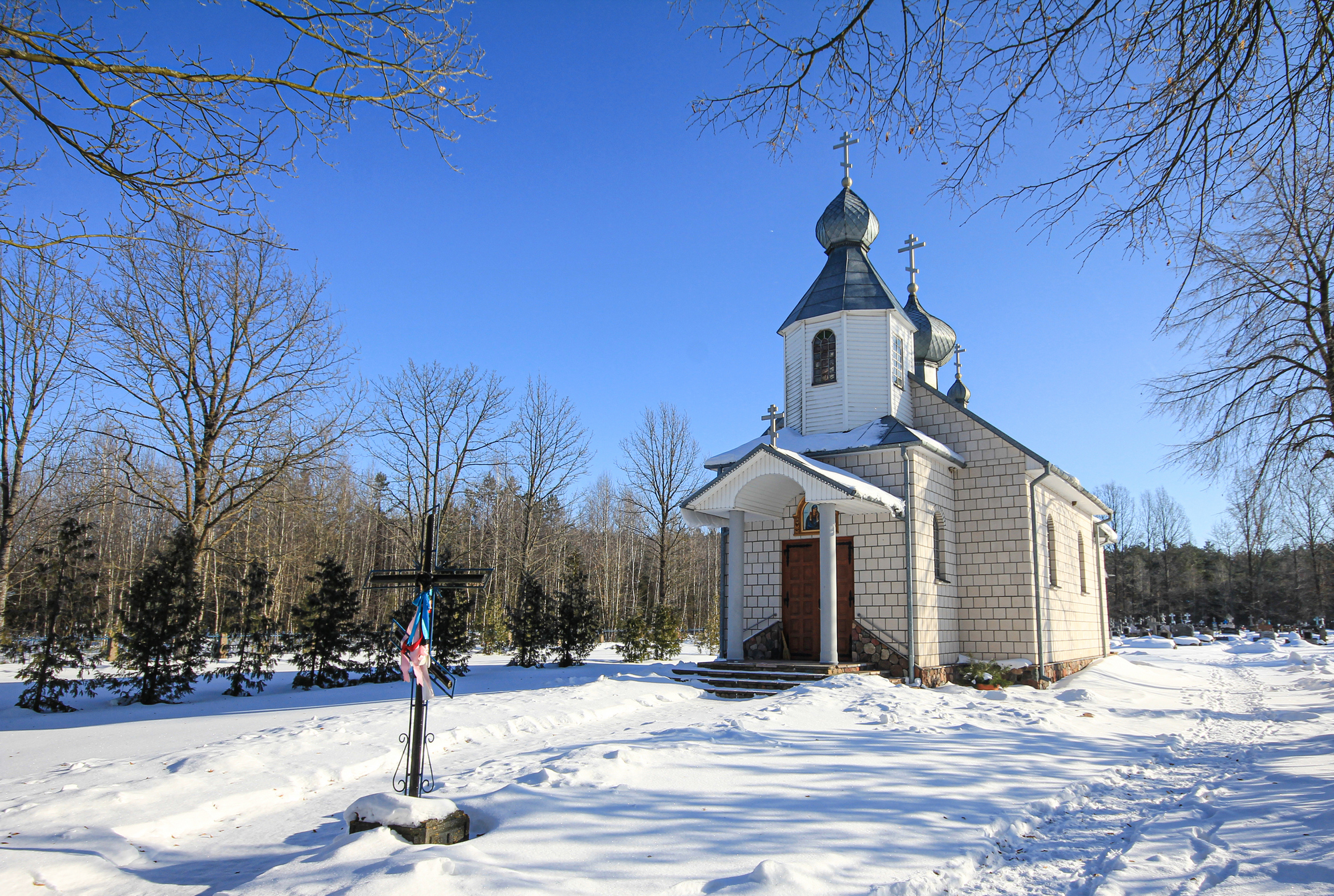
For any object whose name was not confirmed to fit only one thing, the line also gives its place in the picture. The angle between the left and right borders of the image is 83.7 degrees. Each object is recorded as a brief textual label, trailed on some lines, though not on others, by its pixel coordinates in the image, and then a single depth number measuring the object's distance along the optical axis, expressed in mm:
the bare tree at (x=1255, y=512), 12305
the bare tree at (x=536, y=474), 28156
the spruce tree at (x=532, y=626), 19422
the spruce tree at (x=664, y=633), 22766
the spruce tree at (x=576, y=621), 19609
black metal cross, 5172
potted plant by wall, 13823
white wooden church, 13867
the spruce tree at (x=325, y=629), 15367
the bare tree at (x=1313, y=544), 12570
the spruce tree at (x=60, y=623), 13594
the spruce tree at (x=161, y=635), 14039
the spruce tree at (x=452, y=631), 16547
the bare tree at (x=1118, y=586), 54594
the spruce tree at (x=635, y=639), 21391
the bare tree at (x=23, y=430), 14961
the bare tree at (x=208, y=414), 16641
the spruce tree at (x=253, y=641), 15211
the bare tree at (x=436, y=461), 24938
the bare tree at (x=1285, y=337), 11164
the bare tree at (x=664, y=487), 30062
